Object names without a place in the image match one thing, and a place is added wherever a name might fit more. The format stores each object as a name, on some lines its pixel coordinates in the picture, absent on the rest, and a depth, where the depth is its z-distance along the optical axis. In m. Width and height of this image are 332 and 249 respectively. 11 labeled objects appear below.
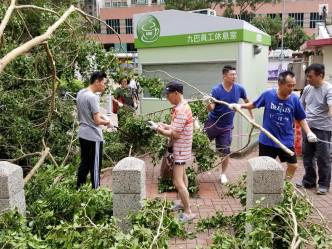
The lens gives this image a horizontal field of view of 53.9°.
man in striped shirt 3.87
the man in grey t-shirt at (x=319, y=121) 4.91
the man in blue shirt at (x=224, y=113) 5.34
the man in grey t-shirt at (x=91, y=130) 4.40
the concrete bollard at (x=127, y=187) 3.27
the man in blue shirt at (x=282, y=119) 4.27
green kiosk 7.32
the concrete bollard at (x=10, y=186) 3.29
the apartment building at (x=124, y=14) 55.84
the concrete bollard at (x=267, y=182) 3.11
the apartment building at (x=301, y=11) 53.94
